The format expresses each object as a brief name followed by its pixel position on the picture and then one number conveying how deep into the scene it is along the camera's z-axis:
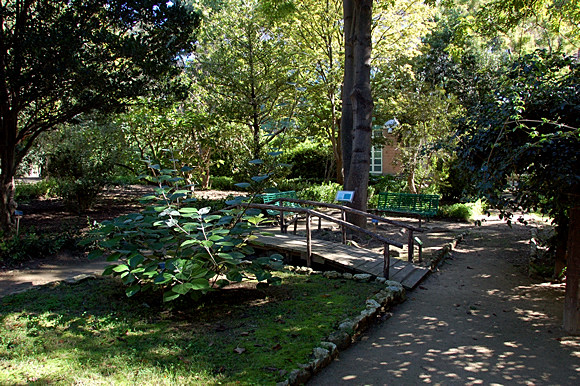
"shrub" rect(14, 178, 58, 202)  14.62
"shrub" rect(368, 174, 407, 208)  15.47
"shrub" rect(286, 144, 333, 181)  21.81
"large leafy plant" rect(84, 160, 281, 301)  4.37
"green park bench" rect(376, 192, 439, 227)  12.19
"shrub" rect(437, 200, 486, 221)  13.59
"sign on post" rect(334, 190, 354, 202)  8.15
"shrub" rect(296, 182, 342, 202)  14.22
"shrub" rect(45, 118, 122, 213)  11.52
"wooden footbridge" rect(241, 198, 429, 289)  6.36
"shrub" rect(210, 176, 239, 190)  20.16
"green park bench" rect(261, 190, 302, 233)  9.34
